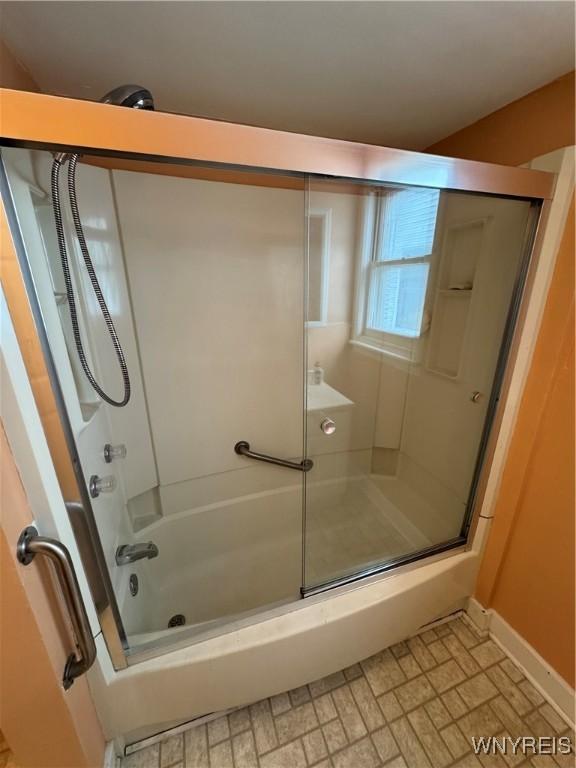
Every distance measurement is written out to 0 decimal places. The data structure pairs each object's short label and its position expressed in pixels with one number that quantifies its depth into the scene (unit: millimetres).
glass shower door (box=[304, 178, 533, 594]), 1281
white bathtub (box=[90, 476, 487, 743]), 975
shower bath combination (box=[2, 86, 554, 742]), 821
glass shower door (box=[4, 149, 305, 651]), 1167
